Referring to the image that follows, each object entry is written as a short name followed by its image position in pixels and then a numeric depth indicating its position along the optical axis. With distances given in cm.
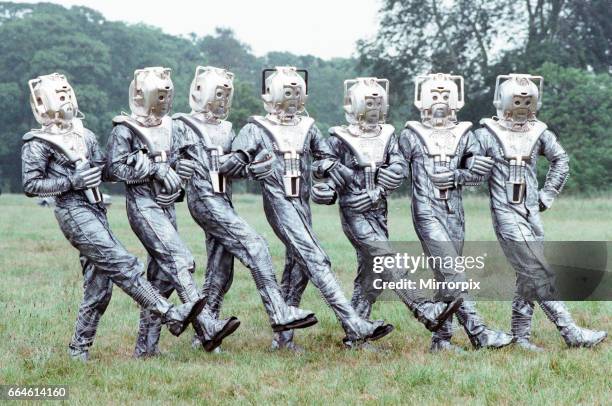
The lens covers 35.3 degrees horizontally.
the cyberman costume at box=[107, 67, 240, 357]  957
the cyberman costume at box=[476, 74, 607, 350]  1035
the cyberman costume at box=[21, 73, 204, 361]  928
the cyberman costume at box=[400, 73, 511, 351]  1026
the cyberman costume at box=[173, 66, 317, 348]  1000
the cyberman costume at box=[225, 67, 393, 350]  1008
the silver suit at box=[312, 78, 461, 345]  1024
